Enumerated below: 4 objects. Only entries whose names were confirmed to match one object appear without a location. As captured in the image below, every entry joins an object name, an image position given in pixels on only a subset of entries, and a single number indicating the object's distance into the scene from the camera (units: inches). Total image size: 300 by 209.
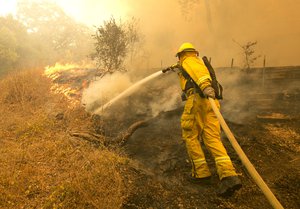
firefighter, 154.9
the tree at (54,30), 901.2
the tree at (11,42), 674.2
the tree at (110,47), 398.3
